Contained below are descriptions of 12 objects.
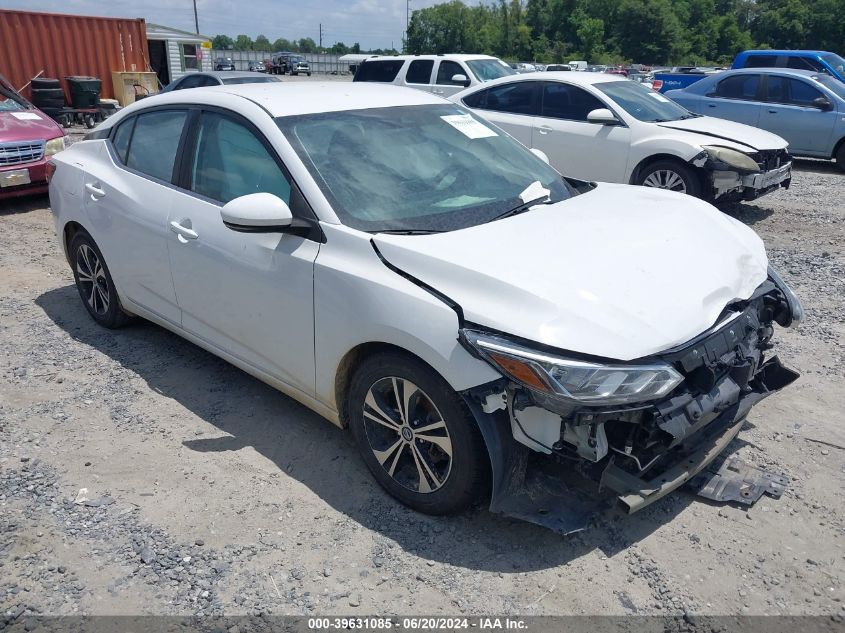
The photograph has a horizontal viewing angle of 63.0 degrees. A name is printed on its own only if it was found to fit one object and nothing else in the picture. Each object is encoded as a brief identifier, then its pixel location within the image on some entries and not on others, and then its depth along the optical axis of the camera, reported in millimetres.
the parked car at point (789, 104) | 11609
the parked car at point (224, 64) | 56262
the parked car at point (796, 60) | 13914
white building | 23016
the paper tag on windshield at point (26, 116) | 9125
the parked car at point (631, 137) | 7828
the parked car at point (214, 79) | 12195
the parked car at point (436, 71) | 13273
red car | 8461
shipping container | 16094
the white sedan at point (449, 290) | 2576
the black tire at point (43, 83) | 16125
